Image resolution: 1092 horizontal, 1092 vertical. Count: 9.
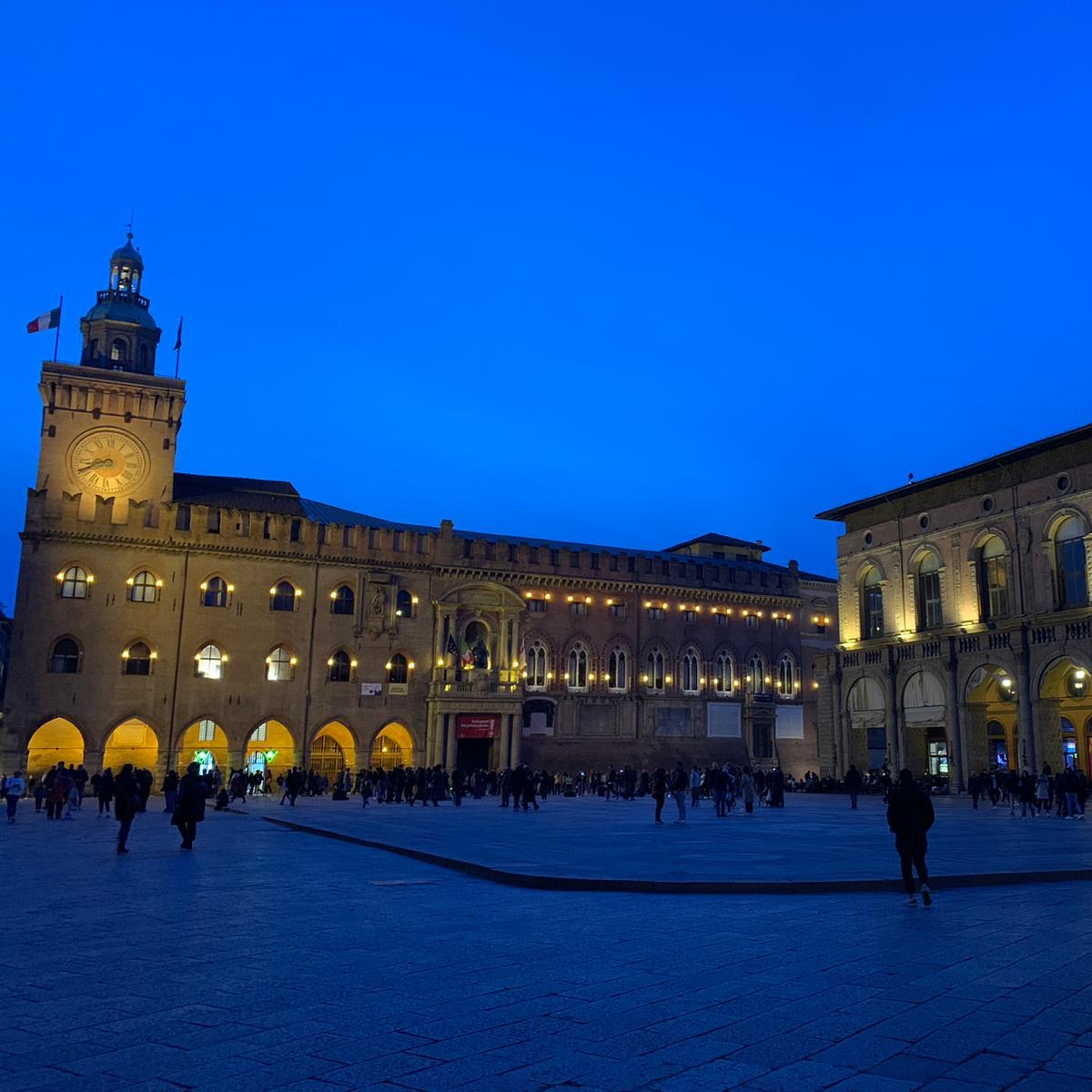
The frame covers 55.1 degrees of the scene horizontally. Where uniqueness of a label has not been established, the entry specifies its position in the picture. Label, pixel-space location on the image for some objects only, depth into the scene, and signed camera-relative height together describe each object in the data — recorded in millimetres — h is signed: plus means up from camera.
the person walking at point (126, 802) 17797 -609
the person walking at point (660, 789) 25672 -478
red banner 52375 +1993
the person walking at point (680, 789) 26094 -499
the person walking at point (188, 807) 18375 -714
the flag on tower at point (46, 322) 45781 +19125
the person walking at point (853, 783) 34875 -397
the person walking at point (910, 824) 12125 -600
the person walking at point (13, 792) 26375 -680
